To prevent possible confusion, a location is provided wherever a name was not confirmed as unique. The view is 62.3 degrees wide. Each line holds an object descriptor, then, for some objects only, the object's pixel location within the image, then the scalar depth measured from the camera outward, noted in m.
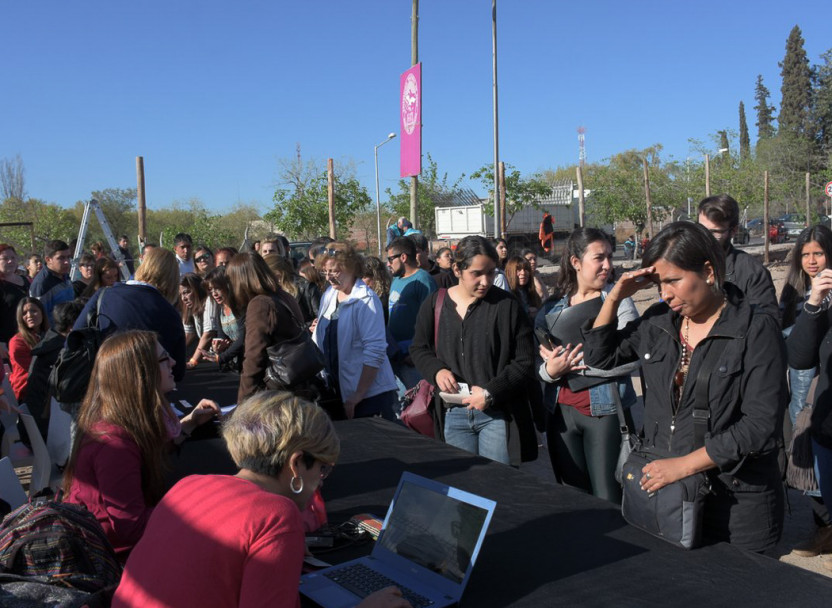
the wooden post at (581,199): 17.36
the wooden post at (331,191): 12.92
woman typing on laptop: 1.56
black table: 1.80
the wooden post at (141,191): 11.77
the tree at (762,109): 79.00
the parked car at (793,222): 39.09
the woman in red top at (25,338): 5.32
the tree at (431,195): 38.89
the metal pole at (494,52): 19.33
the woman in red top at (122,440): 2.36
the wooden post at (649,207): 22.13
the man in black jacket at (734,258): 3.74
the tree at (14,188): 44.38
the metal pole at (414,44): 13.93
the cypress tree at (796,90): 61.59
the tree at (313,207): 28.23
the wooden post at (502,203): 15.57
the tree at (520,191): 28.22
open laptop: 1.90
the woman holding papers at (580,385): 3.13
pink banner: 10.79
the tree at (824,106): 59.55
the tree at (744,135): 79.07
